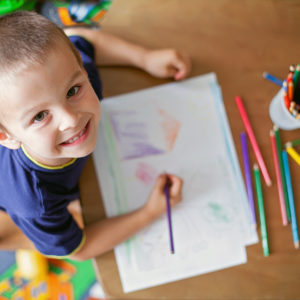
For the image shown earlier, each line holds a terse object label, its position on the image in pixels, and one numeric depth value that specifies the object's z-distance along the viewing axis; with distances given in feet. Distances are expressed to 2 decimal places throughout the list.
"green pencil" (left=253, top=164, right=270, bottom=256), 2.13
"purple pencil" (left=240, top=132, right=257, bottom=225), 2.17
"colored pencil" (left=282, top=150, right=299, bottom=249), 2.13
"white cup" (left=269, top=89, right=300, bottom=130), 2.08
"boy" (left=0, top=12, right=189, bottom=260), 1.48
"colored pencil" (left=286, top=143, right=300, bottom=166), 2.20
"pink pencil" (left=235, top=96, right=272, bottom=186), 2.19
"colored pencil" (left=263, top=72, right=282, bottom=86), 2.29
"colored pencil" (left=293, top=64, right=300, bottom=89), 1.91
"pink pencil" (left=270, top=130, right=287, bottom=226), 2.16
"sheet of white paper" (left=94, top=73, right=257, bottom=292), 2.13
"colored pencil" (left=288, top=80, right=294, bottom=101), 1.92
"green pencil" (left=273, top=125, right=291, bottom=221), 2.17
